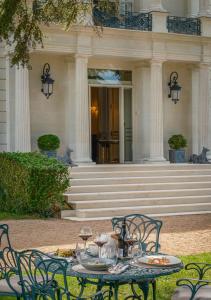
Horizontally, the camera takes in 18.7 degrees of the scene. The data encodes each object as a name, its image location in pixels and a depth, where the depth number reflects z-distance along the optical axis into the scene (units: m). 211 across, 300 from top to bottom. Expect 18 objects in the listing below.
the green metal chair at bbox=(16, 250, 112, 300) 5.44
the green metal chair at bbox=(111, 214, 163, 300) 6.38
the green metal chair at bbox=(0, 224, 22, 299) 6.09
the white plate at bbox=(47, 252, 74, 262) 6.03
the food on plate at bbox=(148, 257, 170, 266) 5.84
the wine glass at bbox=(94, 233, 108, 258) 5.87
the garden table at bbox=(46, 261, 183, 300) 5.49
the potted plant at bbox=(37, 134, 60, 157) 18.52
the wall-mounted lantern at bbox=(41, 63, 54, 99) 19.17
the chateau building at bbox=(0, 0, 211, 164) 18.72
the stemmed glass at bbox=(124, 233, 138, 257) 6.10
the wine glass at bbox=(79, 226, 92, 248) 6.03
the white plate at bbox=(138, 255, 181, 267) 5.80
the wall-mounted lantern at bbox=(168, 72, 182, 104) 21.33
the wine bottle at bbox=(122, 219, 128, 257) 6.09
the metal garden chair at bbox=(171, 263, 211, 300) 5.77
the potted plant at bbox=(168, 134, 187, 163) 20.62
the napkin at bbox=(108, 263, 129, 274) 5.58
